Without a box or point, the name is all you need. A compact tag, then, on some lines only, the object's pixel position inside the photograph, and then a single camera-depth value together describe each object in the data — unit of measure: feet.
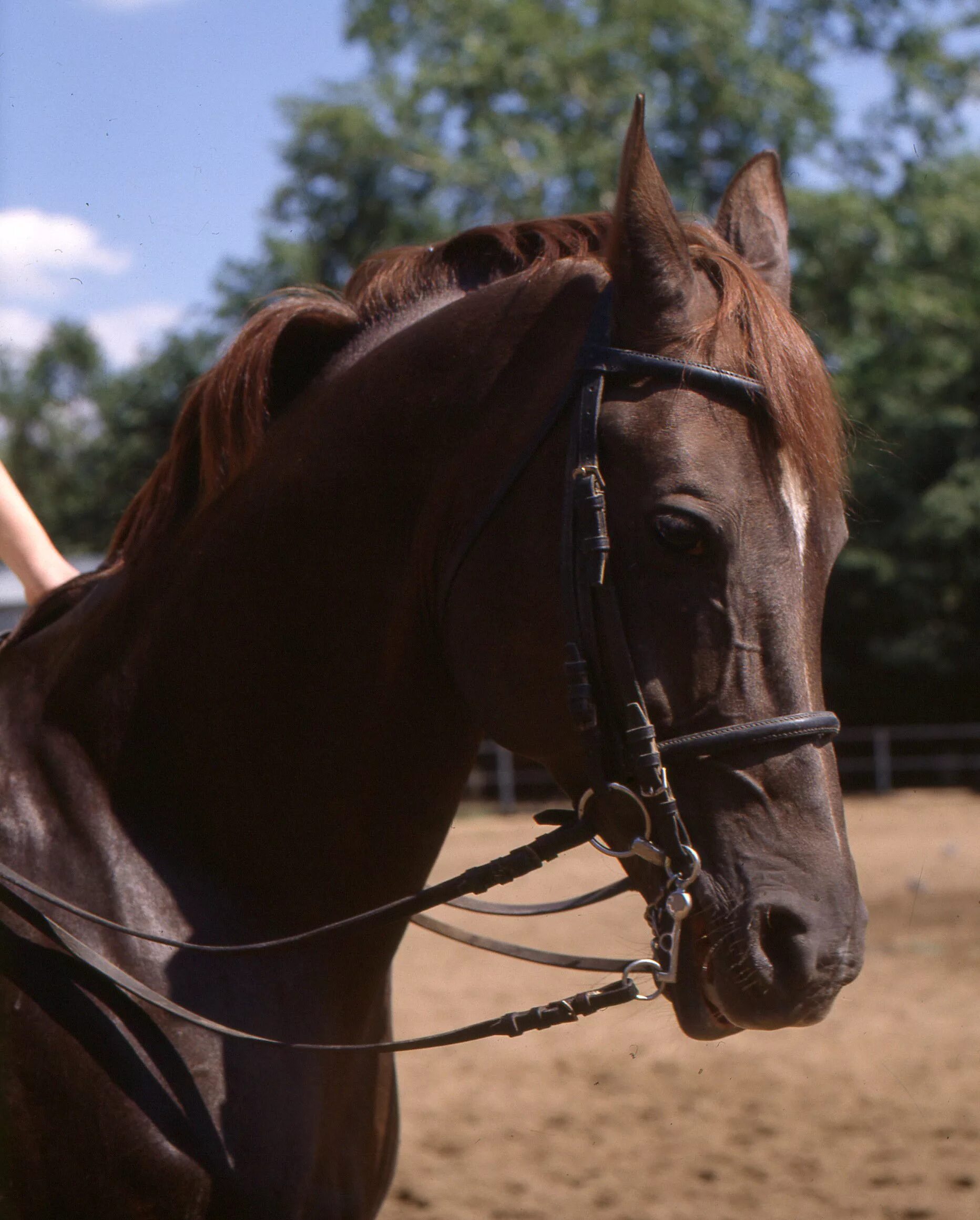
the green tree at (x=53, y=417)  158.51
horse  5.89
